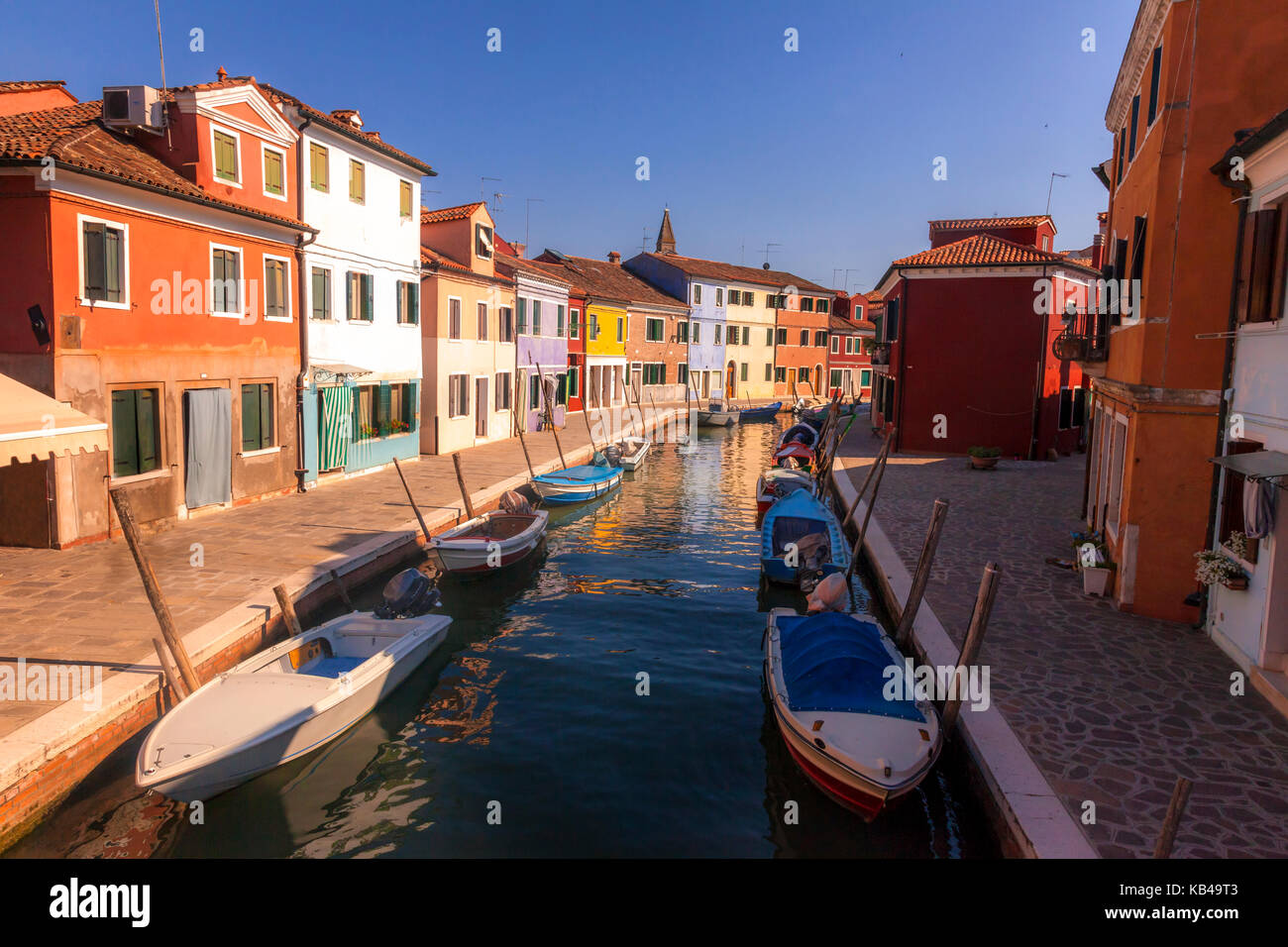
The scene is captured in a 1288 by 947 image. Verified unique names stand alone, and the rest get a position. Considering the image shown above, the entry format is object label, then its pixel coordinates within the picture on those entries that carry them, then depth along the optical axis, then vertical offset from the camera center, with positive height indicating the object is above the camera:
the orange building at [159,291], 13.73 +1.60
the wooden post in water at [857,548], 15.14 -2.82
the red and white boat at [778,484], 22.11 -2.54
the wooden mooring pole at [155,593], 9.20 -2.40
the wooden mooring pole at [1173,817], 5.29 -2.64
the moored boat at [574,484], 23.44 -2.79
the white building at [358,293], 21.06 +2.43
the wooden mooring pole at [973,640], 8.55 -2.53
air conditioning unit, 16.38 +5.28
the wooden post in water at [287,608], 11.18 -3.05
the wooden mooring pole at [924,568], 11.01 -2.28
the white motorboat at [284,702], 7.94 -3.51
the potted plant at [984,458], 26.27 -1.94
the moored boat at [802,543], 15.59 -2.98
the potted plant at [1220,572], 10.05 -2.07
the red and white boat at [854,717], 7.84 -3.27
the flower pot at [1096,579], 12.81 -2.76
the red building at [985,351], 28.97 +1.60
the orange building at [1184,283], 10.88 +1.58
